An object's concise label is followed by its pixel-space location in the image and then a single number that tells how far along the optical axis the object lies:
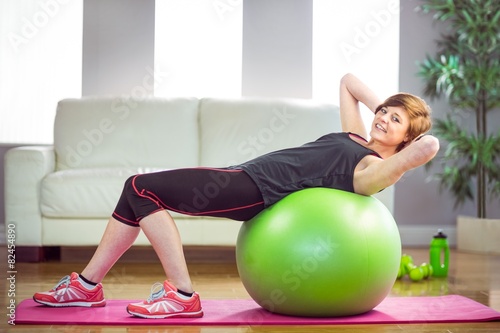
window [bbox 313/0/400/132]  5.36
